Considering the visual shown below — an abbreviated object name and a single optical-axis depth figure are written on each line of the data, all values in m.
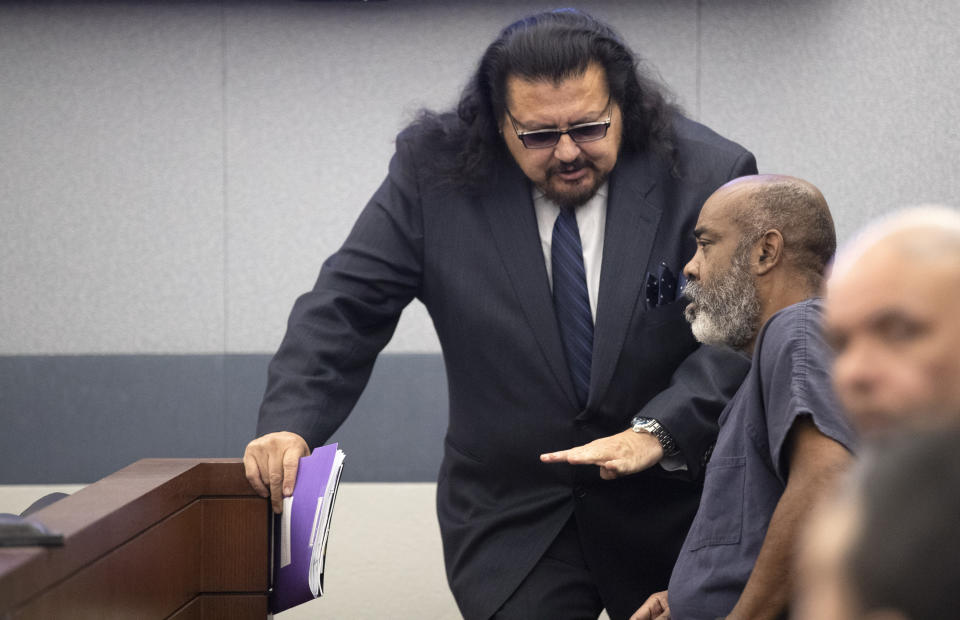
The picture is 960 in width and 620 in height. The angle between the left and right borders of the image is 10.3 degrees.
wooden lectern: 6.88
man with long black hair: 7.88
